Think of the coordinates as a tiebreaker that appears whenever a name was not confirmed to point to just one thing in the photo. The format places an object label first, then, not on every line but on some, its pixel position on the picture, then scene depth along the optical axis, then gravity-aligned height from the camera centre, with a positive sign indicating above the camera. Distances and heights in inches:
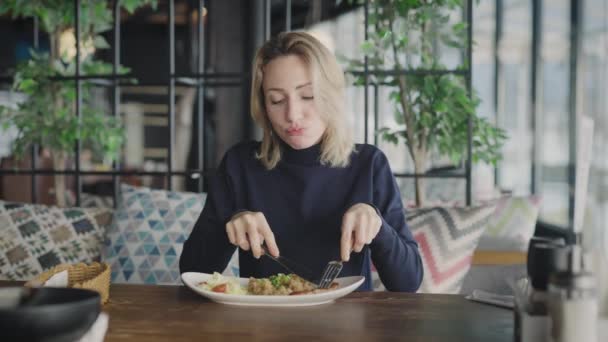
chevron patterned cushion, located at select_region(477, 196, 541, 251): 94.8 -11.6
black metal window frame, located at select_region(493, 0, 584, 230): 118.0 +14.2
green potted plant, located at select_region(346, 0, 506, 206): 100.4 +9.5
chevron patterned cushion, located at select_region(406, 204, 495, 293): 85.9 -12.8
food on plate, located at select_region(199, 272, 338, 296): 47.2 -10.6
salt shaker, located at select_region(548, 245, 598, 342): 29.0 -7.0
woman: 61.0 -3.6
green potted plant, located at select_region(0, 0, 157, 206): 112.0 +8.2
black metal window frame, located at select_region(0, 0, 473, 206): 98.6 +10.9
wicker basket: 45.4 -9.6
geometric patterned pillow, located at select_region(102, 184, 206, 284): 88.6 -12.7
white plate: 44.3 -10.7
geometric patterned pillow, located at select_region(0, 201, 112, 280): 91.9 -13.6
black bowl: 25.7 -7.1
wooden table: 37.8 -11.4
